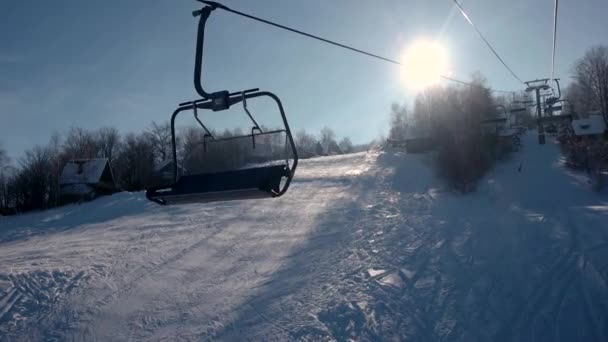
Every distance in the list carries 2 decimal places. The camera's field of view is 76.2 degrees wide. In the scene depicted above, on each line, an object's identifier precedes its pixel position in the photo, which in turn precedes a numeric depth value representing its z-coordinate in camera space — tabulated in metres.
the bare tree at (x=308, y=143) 69.49
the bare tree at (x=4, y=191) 38.31
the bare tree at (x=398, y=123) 70.43
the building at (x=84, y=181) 35.22
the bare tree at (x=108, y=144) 55.62
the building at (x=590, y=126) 38.28
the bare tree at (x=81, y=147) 48.91
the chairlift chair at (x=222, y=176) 3.96
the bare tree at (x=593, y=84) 51.59
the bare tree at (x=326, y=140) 92.50
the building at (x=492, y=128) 33.90
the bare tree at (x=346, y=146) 95.51
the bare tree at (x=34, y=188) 36.28
